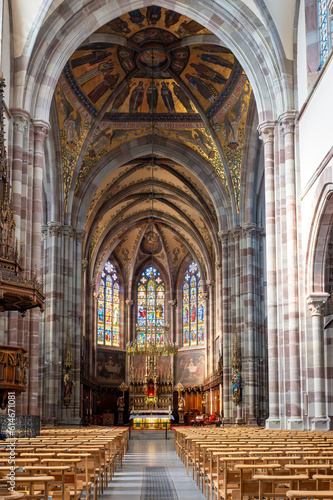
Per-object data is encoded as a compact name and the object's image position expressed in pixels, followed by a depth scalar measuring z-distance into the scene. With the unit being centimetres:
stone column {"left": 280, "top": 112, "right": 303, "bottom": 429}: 1766
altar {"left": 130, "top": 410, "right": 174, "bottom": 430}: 3391
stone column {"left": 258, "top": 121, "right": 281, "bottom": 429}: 1862
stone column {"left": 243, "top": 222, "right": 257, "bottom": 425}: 2739
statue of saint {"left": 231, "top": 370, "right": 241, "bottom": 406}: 2794
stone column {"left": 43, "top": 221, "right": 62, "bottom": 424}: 2755
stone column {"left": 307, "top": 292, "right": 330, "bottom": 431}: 1683
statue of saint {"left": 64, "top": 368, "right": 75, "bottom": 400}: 2811
